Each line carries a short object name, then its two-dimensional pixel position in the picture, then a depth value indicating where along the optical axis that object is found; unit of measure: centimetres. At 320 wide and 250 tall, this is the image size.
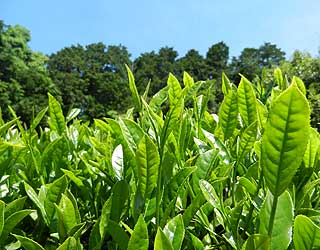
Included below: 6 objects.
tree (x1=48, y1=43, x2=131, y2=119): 3753
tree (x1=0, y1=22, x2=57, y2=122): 3031
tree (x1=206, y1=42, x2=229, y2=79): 4478
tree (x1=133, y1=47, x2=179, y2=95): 4374
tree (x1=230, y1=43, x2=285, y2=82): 4384
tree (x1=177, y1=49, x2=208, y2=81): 4377
